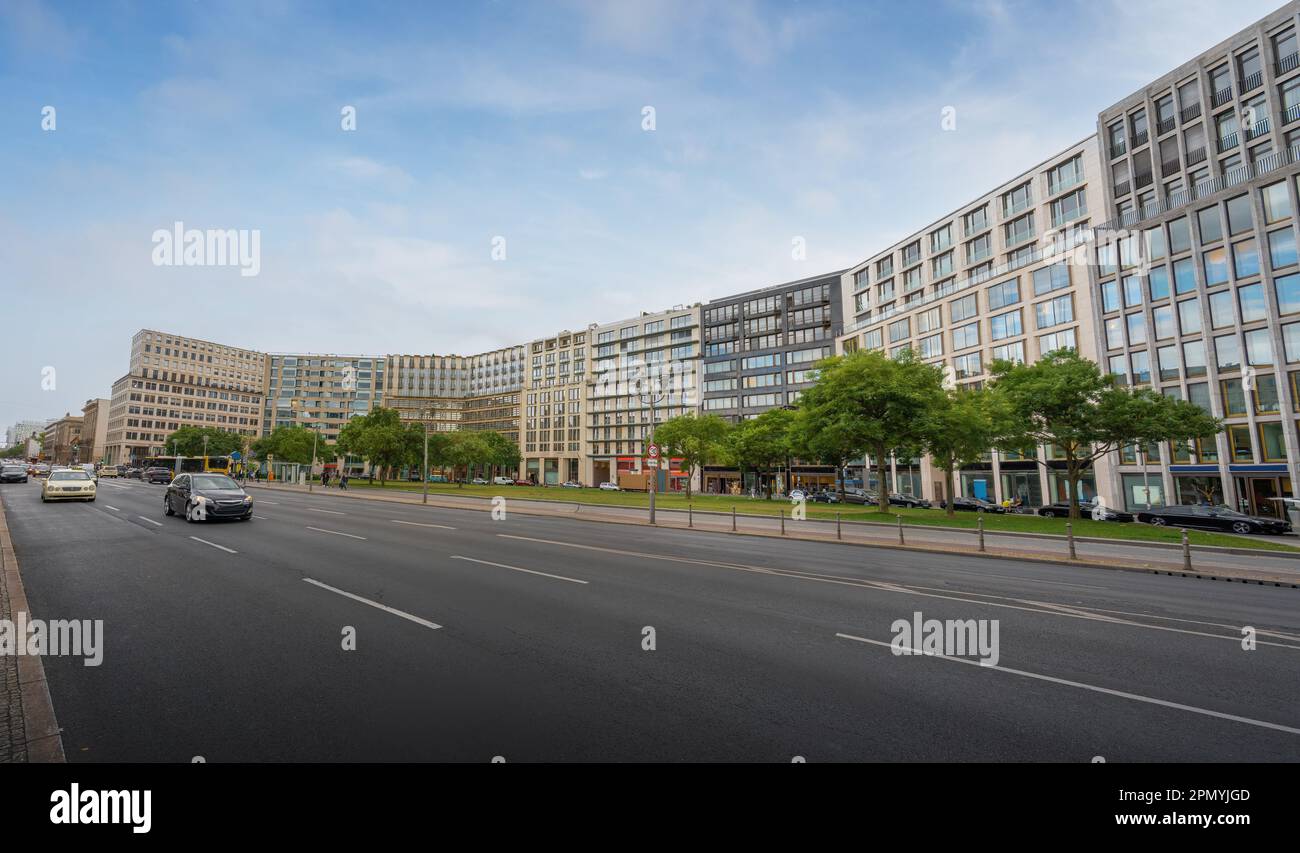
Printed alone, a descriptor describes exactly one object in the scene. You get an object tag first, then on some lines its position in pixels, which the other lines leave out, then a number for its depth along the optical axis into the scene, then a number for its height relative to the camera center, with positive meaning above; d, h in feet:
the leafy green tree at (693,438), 207.72 +12.08
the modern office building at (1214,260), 120.98 +48.96
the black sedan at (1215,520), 88.58 -11.22
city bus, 215.92 +7.09
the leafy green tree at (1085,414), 97.60 +8.16
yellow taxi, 82.53 -0.40
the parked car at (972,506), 142.82 -12.30
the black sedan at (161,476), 162.20 +1.73
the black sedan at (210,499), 56.85 -1.99
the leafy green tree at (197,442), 361.06 +26.28
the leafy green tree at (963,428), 104.01 +6.53
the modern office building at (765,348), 273.54 +64.93
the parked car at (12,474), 137.49 +2.93
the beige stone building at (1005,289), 158.71 +58.24
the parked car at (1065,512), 117.80 -12.73
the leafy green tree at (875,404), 109.70 +12.58
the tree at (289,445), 271.49 +18.00
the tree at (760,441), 195.52 +9.30
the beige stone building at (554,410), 371.15 +44.39
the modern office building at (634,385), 330.13 +54.43
